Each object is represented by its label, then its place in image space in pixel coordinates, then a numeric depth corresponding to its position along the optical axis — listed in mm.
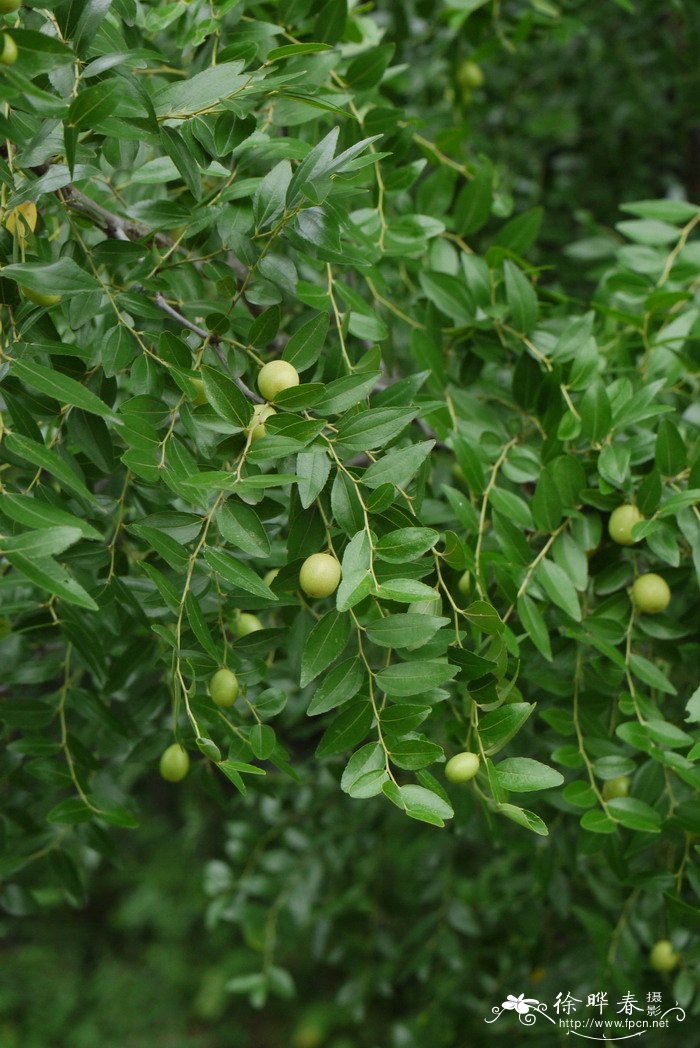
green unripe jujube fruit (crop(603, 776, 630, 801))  1094
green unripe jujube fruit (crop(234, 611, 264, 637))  1058
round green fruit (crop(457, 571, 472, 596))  1040
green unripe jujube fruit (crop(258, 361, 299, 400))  968
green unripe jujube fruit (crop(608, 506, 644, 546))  1047
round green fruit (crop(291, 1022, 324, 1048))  2567
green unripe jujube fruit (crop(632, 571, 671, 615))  1052
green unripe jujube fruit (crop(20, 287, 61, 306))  985
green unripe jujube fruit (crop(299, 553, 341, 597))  966
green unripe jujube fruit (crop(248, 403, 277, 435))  964
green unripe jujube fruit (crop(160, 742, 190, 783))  1072
